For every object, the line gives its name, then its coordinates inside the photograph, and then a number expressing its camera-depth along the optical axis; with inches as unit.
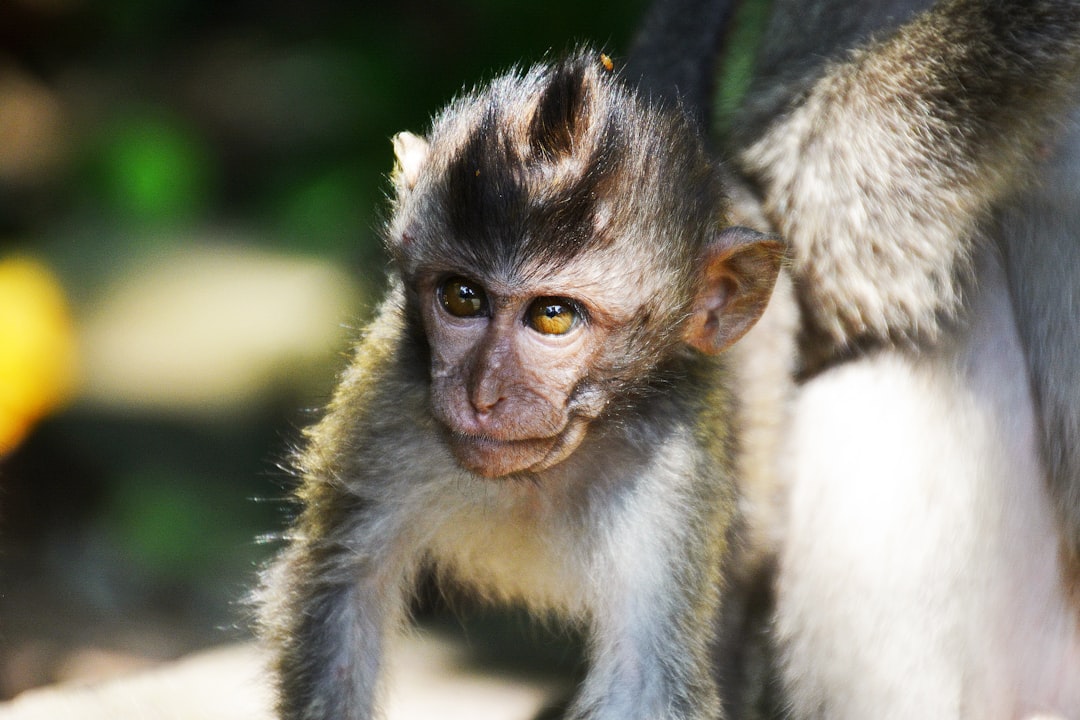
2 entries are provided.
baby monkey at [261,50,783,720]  170.1
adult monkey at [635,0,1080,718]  197.9
